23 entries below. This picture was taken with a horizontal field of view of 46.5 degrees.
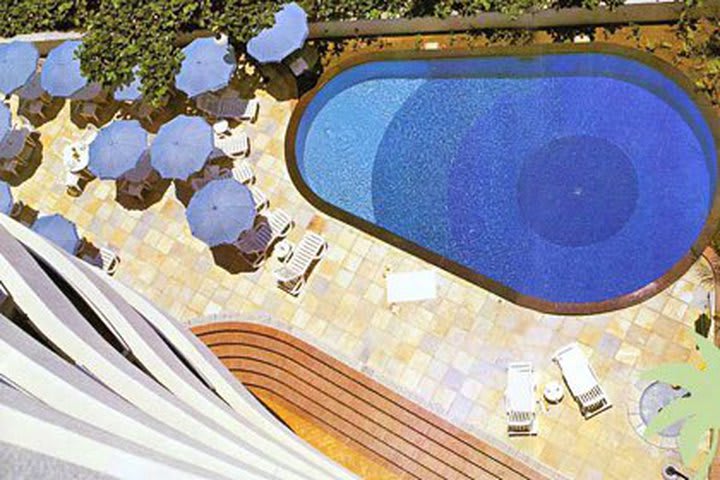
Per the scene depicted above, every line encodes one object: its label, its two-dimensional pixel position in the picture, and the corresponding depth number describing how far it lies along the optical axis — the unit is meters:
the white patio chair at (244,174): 16.72
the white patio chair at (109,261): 16.69
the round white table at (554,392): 14.00
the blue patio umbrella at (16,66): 17.69
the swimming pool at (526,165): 15.04
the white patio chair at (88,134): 18.05
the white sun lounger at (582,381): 13.80
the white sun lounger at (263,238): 16.03
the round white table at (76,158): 17.54
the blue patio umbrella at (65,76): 17.47
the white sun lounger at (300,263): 15.63
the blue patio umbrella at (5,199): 16.66
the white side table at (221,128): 17.19
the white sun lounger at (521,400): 13.87
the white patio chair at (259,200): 16.33
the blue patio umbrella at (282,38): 16.31
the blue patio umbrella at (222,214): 15.24
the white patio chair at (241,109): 17.30
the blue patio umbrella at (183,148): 15.95
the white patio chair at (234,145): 16.94
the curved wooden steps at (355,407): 13.98
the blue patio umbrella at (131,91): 17.28
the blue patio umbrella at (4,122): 17.67
